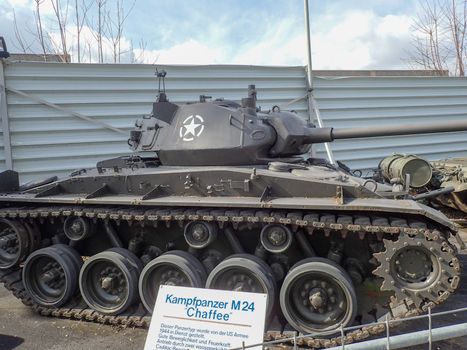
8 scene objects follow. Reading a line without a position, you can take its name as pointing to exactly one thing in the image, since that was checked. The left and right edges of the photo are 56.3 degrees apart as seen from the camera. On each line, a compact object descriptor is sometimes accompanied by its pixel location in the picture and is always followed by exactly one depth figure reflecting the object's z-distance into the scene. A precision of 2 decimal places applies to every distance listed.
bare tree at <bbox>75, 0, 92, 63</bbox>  17.22
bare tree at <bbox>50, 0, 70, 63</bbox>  16.88
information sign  4.11
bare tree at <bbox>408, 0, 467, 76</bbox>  19.52
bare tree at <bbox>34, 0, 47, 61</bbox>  16.92
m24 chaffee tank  4.62
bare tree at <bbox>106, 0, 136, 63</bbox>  18.29
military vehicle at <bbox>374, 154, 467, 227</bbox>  10.34
